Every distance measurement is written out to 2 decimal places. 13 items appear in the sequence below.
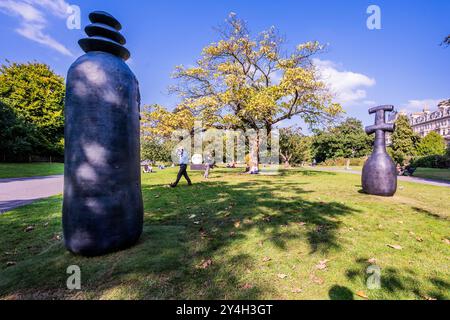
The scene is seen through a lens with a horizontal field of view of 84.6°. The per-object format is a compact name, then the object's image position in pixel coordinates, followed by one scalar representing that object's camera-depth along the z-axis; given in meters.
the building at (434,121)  89.59
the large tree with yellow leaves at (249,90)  17.58
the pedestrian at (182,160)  11.80
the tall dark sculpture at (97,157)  3.30
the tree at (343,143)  56.75
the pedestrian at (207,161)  17.10
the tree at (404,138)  51.03
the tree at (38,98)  36.56
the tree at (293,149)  44.41
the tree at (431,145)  52.51
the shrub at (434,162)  32.34
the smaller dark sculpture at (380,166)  8.36
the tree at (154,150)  47.76
